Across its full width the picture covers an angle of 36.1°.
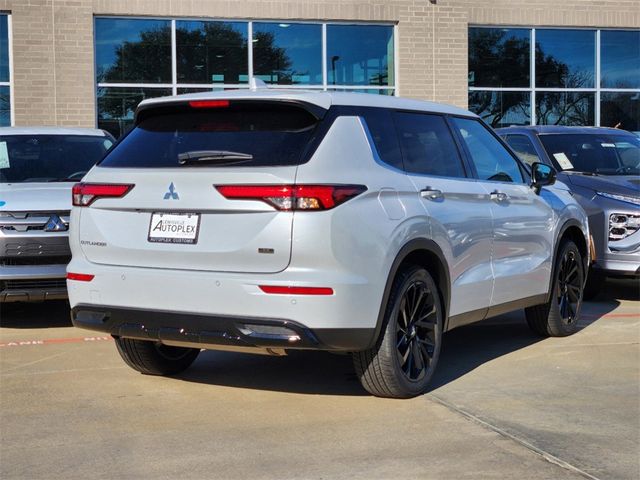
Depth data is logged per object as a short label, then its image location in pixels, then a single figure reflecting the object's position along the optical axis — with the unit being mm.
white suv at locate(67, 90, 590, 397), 5070
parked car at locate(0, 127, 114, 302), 8039
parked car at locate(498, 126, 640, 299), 9305
